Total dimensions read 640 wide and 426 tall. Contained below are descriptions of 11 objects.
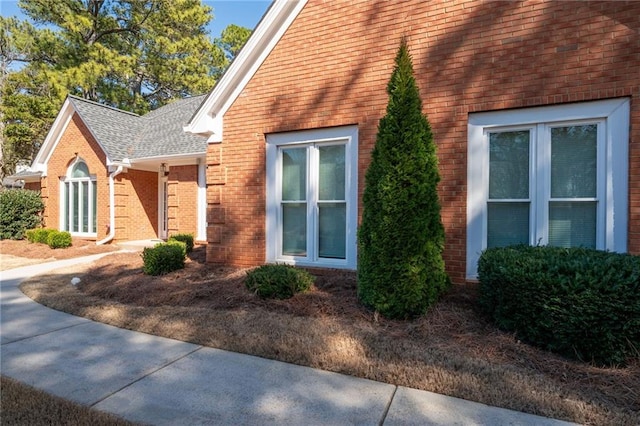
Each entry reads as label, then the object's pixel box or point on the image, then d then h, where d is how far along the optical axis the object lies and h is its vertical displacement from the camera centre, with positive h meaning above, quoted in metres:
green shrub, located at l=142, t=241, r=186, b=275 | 7.31 -1.06
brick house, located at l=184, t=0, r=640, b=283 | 4.77 +1.41
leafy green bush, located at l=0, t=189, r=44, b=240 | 14.20 -0.20
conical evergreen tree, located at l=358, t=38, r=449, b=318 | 4.48 -0.04
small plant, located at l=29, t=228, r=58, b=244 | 12.91 -1.03
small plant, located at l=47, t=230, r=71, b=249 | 12.22 -1.13
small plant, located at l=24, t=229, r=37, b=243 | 13.25 -1.05
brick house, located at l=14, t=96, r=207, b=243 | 12.20 +1.25
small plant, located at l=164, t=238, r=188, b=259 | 7.93 -0.85
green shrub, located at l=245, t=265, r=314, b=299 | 5.43 -1.13
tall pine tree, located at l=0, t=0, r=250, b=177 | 20.30 +9.63
